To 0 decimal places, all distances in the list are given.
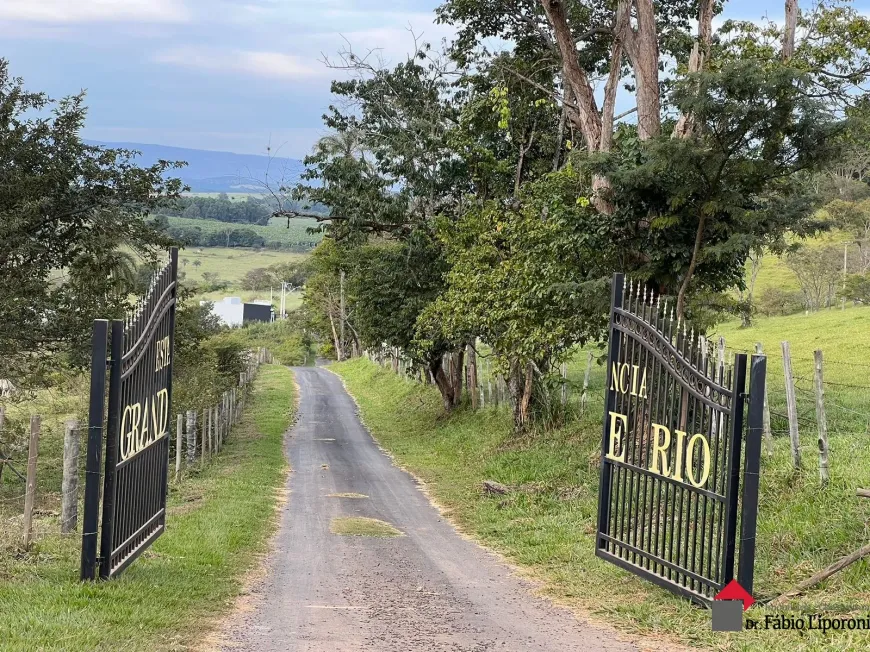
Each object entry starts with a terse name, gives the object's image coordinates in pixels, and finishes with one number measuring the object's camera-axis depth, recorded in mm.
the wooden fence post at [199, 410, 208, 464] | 21161
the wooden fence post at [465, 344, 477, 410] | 28344
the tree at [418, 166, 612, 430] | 15320
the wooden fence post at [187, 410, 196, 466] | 19516
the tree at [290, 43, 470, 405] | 23906
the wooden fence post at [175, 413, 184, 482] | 18562
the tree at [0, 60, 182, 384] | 19188
